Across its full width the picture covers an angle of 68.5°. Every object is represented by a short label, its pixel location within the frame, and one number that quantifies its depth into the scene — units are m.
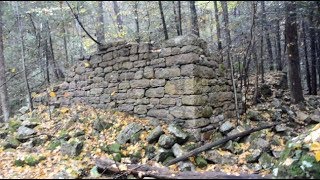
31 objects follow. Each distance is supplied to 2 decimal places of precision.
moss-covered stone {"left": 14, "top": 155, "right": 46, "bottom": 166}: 4.07
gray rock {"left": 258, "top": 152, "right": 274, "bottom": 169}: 4.14
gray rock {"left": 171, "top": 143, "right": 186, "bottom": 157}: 4.41
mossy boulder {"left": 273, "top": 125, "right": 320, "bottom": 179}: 3.14
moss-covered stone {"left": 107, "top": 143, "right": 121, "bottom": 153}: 4.48
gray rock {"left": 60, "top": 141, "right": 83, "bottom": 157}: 4.46
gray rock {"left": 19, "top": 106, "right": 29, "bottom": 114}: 7.48
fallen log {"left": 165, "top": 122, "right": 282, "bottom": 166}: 4.29
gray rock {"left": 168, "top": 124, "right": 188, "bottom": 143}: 4.68
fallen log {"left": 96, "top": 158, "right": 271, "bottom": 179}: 2.49
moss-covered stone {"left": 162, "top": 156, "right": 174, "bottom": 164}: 4.36
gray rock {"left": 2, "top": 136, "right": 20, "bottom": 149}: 5.10
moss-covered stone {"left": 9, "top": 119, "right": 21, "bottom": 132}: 6.03
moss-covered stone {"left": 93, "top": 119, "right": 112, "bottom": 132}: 5.33
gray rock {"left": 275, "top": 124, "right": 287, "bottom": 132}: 5.18
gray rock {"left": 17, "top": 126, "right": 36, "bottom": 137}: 5.47
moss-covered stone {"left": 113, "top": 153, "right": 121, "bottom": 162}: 4.23
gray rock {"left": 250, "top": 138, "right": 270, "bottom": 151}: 4.61
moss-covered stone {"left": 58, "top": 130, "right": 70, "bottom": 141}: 5.22
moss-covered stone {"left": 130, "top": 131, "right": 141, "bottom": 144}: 4.85
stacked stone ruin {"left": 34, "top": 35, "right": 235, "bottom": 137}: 4.95
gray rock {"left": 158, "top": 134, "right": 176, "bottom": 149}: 4.58
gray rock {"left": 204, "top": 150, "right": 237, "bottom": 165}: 4.42
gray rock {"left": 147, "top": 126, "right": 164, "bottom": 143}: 4.75
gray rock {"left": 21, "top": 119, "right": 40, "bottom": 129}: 5.88
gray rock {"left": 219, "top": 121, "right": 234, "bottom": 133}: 5.08
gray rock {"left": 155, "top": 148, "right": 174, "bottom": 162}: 4.38
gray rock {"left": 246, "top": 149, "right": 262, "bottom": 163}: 4.34
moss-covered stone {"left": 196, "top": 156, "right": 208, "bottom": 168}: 4.32
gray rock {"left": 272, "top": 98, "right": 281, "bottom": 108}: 6.63
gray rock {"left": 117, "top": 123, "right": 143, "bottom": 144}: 4.89
